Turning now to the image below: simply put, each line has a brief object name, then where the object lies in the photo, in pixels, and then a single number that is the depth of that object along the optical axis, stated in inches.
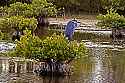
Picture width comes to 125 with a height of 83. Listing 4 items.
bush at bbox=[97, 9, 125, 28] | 1466.5
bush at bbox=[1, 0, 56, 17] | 1565.0
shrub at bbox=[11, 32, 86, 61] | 793.6
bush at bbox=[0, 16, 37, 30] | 1259.8
